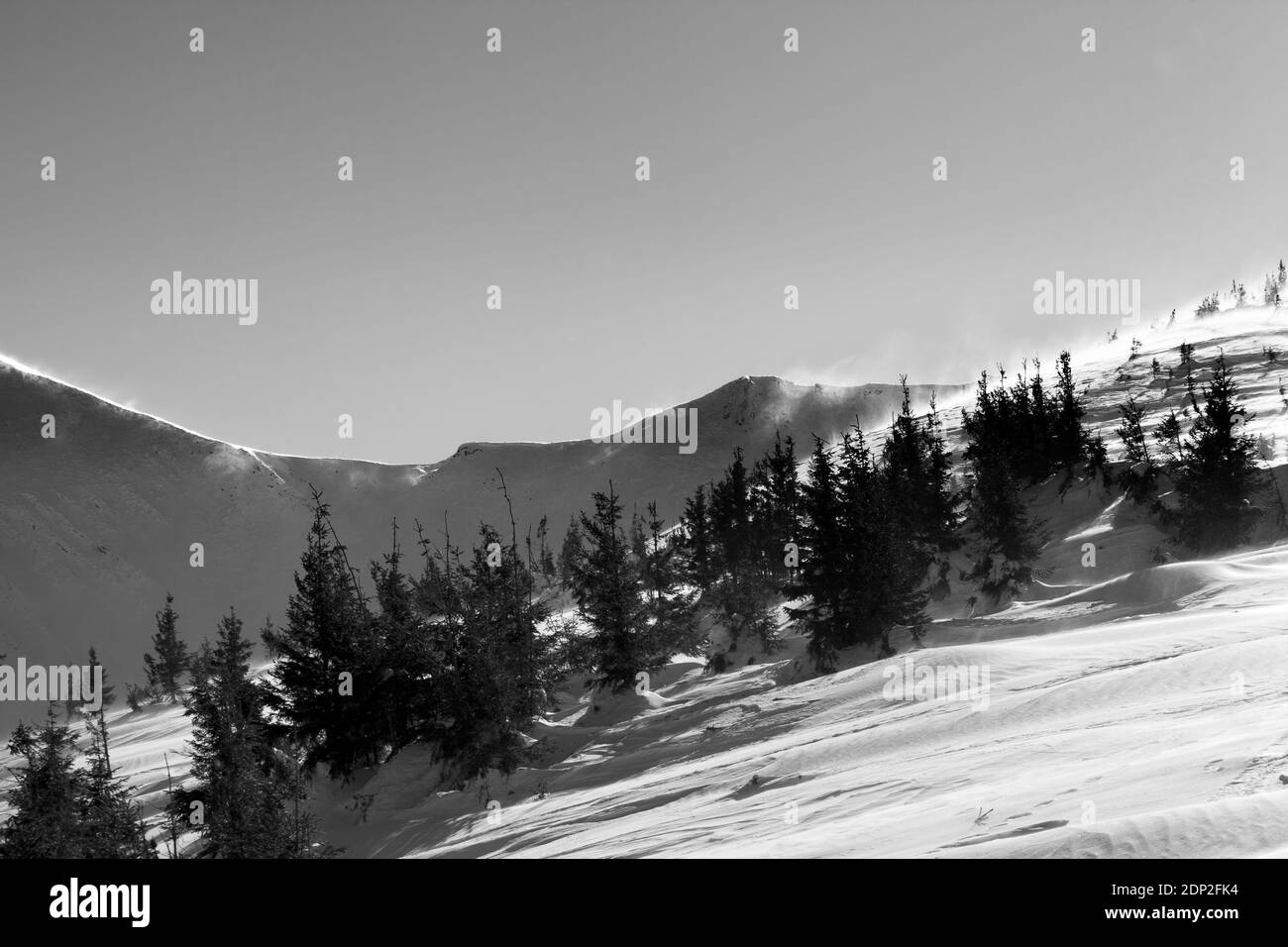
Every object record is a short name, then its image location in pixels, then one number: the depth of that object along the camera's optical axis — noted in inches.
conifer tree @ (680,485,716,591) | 2586.1
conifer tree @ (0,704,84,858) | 1030.4
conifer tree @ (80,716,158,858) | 1001.5
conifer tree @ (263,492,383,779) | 1289.4
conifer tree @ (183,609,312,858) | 818.2
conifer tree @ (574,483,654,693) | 1405.0
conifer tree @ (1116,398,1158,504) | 1990.7
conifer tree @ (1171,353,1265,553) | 1676.9
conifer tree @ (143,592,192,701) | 3513.8
